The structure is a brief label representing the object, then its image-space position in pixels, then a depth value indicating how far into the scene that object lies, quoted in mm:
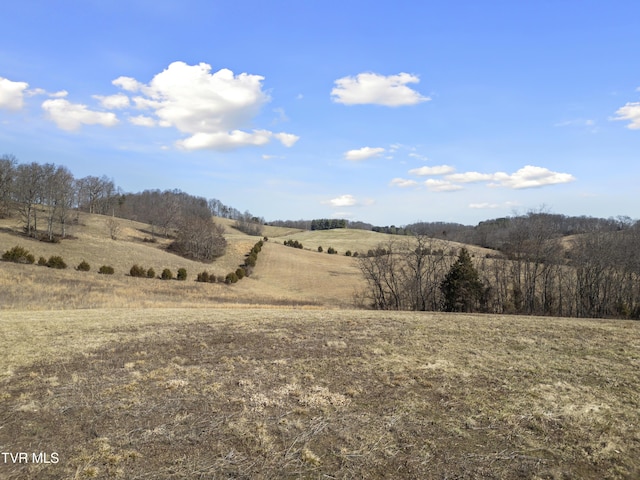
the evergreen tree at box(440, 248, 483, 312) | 33219
